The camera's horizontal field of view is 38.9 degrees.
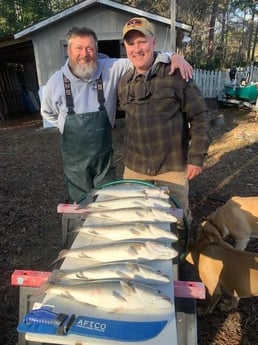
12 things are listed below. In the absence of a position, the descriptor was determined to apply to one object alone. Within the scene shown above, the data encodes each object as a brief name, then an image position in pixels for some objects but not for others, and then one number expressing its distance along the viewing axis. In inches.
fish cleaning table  51.4
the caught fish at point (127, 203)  84.8
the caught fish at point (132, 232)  72.4
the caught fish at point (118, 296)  55.6
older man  115.9
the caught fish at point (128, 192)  91.2
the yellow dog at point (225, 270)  111.7
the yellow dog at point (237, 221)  151.8
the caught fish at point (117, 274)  60.2
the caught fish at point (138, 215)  78.8
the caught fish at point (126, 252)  66.3
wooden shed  416.2
